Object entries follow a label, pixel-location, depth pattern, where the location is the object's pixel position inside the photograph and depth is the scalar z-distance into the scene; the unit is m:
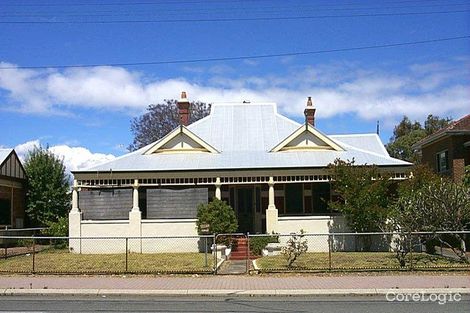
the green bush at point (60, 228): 26.89
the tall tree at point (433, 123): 60.62
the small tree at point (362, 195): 22.09
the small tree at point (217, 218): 22.86
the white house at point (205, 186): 24.36
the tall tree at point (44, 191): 33.34
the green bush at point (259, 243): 22.53
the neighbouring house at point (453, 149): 30.11
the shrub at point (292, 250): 16.94
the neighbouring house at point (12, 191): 30.59
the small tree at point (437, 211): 18.08
